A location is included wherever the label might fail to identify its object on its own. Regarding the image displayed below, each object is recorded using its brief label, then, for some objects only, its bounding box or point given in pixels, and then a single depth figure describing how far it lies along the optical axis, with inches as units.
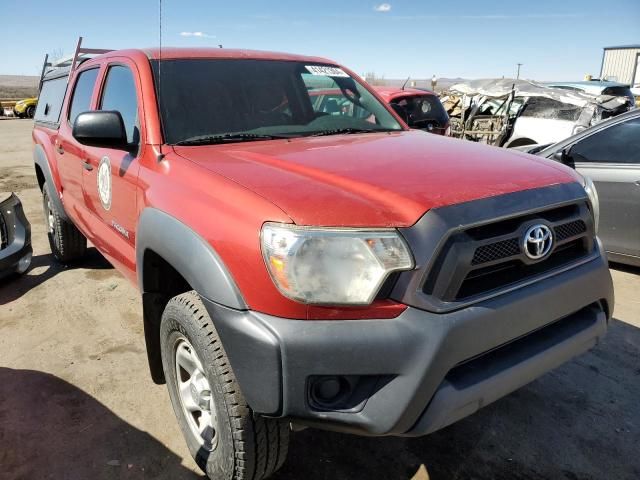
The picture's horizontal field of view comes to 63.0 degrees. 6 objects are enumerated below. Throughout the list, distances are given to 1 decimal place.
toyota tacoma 64.1
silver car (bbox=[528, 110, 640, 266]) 171.3
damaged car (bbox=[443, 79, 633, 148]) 338.0
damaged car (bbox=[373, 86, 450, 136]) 333.5
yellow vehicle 1065.5
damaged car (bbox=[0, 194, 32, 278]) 175.0
